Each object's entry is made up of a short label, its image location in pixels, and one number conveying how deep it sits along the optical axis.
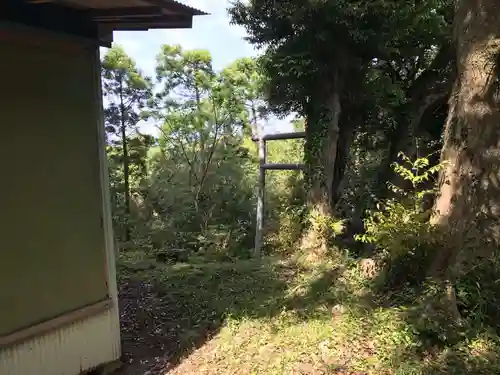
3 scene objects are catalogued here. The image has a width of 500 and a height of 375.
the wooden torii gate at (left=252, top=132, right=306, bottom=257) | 7.89
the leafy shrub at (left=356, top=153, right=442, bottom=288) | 4.12
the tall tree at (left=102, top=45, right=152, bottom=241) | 12.50
